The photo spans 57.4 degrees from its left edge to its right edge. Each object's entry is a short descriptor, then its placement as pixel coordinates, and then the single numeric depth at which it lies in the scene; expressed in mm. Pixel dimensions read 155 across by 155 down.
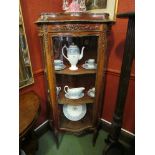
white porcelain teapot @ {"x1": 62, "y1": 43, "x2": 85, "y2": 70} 1258
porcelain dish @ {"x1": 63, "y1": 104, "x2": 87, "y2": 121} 1506
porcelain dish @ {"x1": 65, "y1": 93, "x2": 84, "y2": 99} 1383
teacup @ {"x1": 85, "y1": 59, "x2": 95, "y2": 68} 1284
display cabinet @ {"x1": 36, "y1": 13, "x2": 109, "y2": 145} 1031
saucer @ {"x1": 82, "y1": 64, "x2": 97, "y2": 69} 1271
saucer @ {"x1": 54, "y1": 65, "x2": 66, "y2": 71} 1233
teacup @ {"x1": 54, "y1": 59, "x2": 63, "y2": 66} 1240
